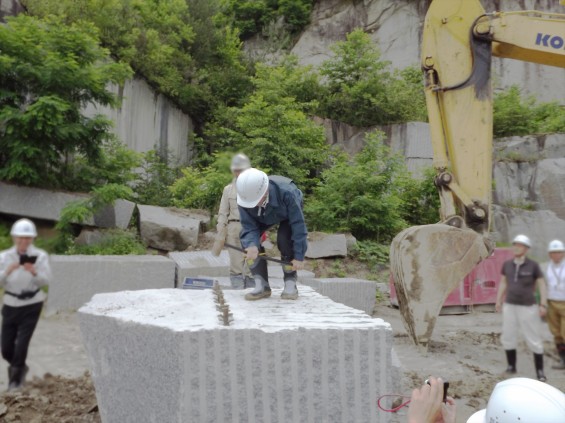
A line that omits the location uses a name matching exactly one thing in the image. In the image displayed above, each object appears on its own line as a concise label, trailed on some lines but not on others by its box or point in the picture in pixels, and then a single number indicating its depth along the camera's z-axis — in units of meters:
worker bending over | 3.65
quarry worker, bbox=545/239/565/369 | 5.19
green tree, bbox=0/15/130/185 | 7.63
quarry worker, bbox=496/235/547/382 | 5.05
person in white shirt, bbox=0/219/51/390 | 3.54
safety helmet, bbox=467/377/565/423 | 1.32
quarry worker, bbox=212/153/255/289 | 5.88
